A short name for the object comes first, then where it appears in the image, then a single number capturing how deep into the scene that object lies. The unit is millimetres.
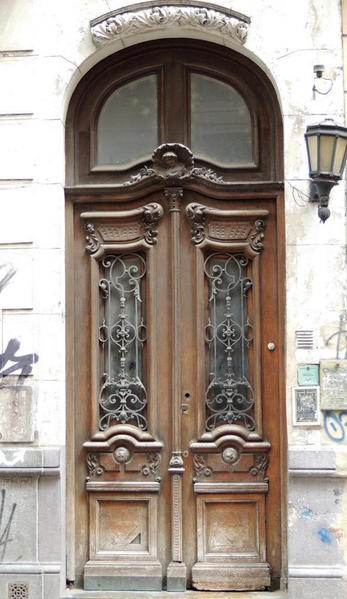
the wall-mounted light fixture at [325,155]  7258
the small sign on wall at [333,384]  7555
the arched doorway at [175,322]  7898
